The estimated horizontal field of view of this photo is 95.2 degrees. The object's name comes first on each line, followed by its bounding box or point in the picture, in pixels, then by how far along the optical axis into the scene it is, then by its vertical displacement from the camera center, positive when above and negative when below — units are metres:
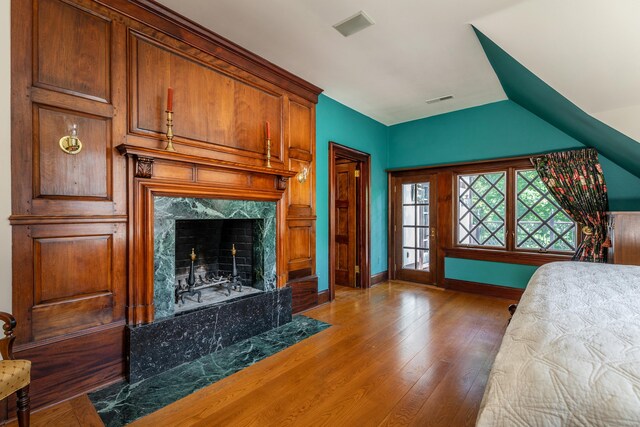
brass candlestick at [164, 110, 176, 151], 2.24 +0.65
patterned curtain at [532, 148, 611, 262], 3.36 +0.23
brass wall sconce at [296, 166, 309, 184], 3.51 +0.48
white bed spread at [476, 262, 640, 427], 0.71 -0.44
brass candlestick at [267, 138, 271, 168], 2.97 +0.64
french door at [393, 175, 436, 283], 4.75 -0.25
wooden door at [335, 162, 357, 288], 4.76 -0.14
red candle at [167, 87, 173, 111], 2.21 +0.89
